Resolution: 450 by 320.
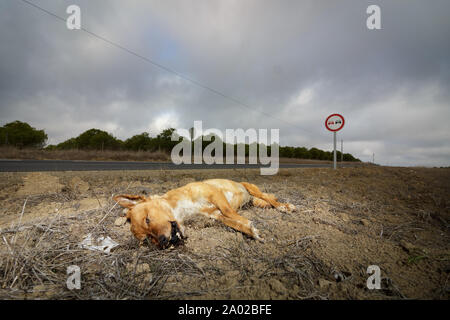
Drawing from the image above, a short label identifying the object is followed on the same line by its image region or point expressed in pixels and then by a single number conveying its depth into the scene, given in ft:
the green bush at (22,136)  71.26
